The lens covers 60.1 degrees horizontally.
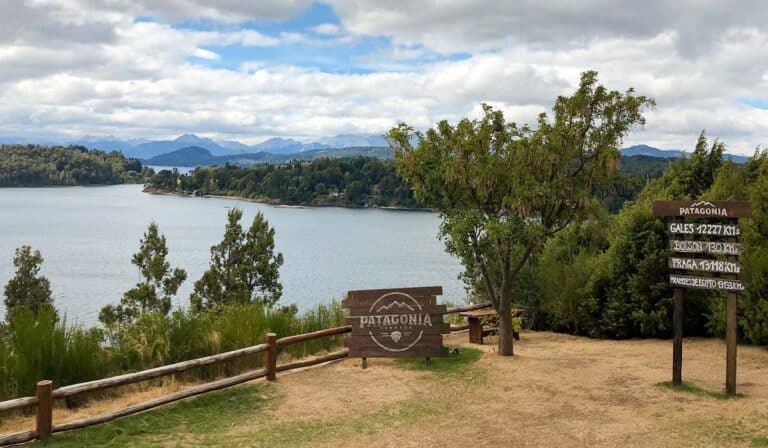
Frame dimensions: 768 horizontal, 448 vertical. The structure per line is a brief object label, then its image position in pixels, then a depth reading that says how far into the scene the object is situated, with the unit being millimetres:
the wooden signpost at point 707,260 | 8992
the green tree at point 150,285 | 27581
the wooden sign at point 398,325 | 11336
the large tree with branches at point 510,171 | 10969
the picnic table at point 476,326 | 13367
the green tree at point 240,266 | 30672
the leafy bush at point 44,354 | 8656
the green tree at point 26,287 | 28891
